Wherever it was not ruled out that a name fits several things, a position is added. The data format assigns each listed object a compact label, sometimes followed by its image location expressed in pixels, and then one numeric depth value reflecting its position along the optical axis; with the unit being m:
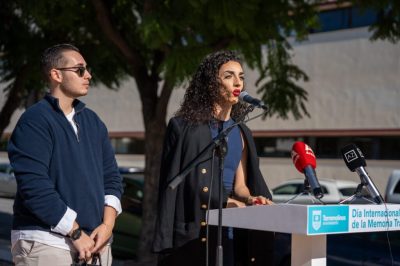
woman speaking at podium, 6.37
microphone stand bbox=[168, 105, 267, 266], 5.65
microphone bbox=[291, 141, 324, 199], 5.91
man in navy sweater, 5.54
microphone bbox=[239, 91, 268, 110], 6.06
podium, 5.25
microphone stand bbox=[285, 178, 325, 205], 6.01
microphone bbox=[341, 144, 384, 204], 5.97
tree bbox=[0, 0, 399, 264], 12.77
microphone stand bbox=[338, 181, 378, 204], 5.95
